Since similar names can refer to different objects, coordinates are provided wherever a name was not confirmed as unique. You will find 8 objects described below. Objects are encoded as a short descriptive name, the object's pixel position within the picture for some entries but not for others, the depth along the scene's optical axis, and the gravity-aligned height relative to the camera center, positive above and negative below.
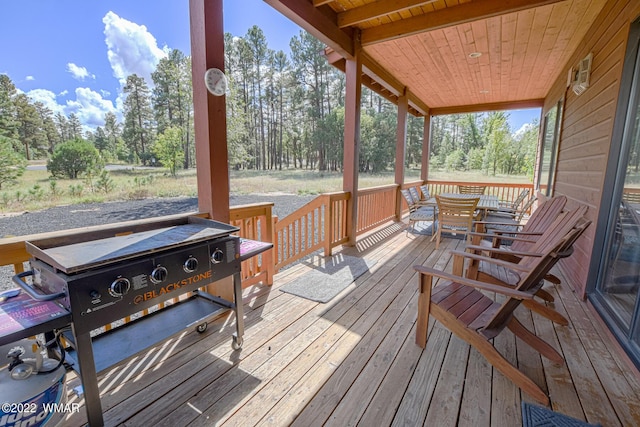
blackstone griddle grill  1.09 -0.50
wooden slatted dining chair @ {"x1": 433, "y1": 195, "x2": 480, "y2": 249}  4.11 -0.65
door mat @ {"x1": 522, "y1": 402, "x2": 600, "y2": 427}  1.29 -1.14
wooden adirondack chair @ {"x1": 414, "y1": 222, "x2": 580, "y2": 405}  1.48 -0.86
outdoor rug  2.72 -1.19
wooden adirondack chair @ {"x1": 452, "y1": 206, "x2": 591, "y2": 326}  1.89 -0.73
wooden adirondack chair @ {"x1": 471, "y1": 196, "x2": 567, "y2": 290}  2.59 -0.59
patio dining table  4.58 -0.59
